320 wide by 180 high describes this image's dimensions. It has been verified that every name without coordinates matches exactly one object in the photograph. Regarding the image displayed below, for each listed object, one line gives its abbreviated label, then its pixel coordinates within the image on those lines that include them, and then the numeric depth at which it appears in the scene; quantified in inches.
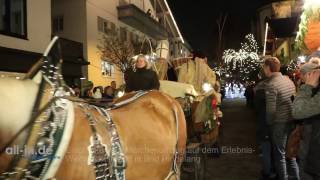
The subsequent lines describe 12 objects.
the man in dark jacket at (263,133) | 181.6
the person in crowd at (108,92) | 268.3
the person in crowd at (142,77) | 156.5
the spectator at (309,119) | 111.2
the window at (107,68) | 581.4
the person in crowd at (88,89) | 308.7
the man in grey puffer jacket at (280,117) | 168.1
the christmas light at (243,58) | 1102.1
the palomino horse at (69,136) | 63.5
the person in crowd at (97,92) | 279.2
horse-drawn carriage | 173.9
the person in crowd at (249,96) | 695.5
